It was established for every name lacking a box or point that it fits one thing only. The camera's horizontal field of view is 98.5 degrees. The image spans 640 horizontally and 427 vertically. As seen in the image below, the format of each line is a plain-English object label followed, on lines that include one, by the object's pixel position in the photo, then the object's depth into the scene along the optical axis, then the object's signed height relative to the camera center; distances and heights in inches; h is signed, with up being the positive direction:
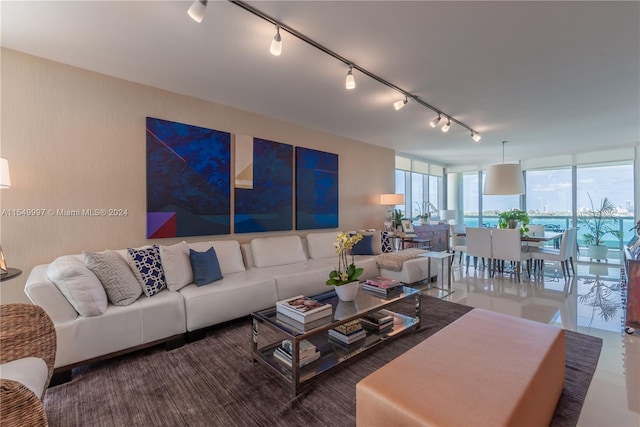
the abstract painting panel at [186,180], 122.0 +14.7
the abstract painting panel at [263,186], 148.9 +14.5
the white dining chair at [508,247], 169.0 -22.9
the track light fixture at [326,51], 74.0 +53.8
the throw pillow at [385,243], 184.7 -21.7
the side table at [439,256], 148.6 -24.8
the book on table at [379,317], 102.2 -40.8
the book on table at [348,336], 90.8 -42.0
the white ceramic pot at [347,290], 94.3 -27.4
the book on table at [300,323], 76.0 -32.0
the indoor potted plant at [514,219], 188.5 -5.4
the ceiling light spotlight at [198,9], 61.6 +45.7
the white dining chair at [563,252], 170.4 -26.5
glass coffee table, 73.5 -43.7
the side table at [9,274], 71.1 -17.0
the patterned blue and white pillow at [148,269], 98.7 -21.4
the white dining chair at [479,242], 182.7 -21.2
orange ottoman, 43.0 -30.7
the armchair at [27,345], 50.4 -27.5
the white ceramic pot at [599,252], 226.5 -33.6
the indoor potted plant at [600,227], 229.6 -14.4
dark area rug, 63.6 -47.6
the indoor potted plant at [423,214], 262.5 -2.9
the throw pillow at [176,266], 104.7 -21.6
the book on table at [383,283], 107.5 -28.7
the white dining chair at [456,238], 238.1 -23.6
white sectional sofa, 77.7 -31.1
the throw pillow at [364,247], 174.2 -22.9
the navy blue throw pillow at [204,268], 109.5 -23.0
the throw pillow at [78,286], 77.9 -21.6
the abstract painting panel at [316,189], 174.9 +14.7
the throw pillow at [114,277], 87.8 -21.6
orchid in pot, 94.1 -23.5
